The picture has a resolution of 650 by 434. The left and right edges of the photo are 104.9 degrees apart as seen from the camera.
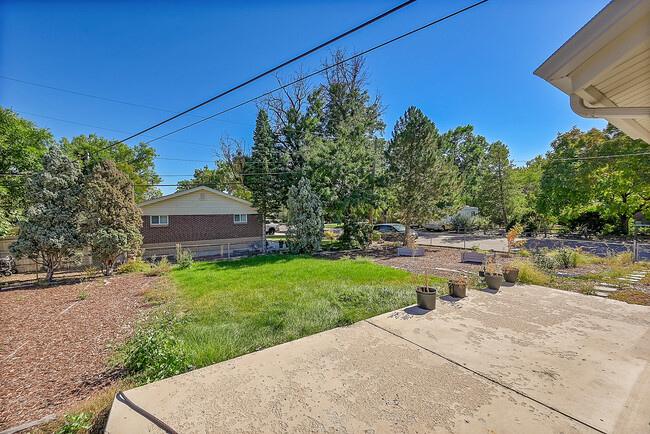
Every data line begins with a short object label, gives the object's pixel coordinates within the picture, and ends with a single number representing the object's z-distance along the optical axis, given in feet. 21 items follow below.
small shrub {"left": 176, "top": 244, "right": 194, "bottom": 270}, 36.42
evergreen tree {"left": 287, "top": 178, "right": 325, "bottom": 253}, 45.01
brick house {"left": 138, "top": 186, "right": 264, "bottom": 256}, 49.06
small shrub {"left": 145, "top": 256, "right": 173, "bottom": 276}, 33.78
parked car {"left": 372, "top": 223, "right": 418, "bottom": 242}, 65.77
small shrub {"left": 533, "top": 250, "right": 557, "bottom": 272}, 28.58
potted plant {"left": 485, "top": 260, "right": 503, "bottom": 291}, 21.75
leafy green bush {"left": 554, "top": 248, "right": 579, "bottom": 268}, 32.14
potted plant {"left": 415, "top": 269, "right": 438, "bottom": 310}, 17.28
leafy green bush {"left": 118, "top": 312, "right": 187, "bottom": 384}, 10.72
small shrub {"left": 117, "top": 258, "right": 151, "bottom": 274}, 34.37
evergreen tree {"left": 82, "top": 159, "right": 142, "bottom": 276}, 29.91
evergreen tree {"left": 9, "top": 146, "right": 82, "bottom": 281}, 27.55
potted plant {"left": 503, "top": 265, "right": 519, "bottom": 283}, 24.47
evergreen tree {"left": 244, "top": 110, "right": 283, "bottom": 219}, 58.03
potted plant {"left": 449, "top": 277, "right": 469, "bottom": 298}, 19.70
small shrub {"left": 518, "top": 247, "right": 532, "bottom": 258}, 36.82
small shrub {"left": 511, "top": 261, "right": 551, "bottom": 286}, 24.26
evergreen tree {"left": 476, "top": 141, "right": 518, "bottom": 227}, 80.43
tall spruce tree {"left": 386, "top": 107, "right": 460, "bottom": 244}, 48.57
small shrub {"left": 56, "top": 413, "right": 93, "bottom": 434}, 7.59
